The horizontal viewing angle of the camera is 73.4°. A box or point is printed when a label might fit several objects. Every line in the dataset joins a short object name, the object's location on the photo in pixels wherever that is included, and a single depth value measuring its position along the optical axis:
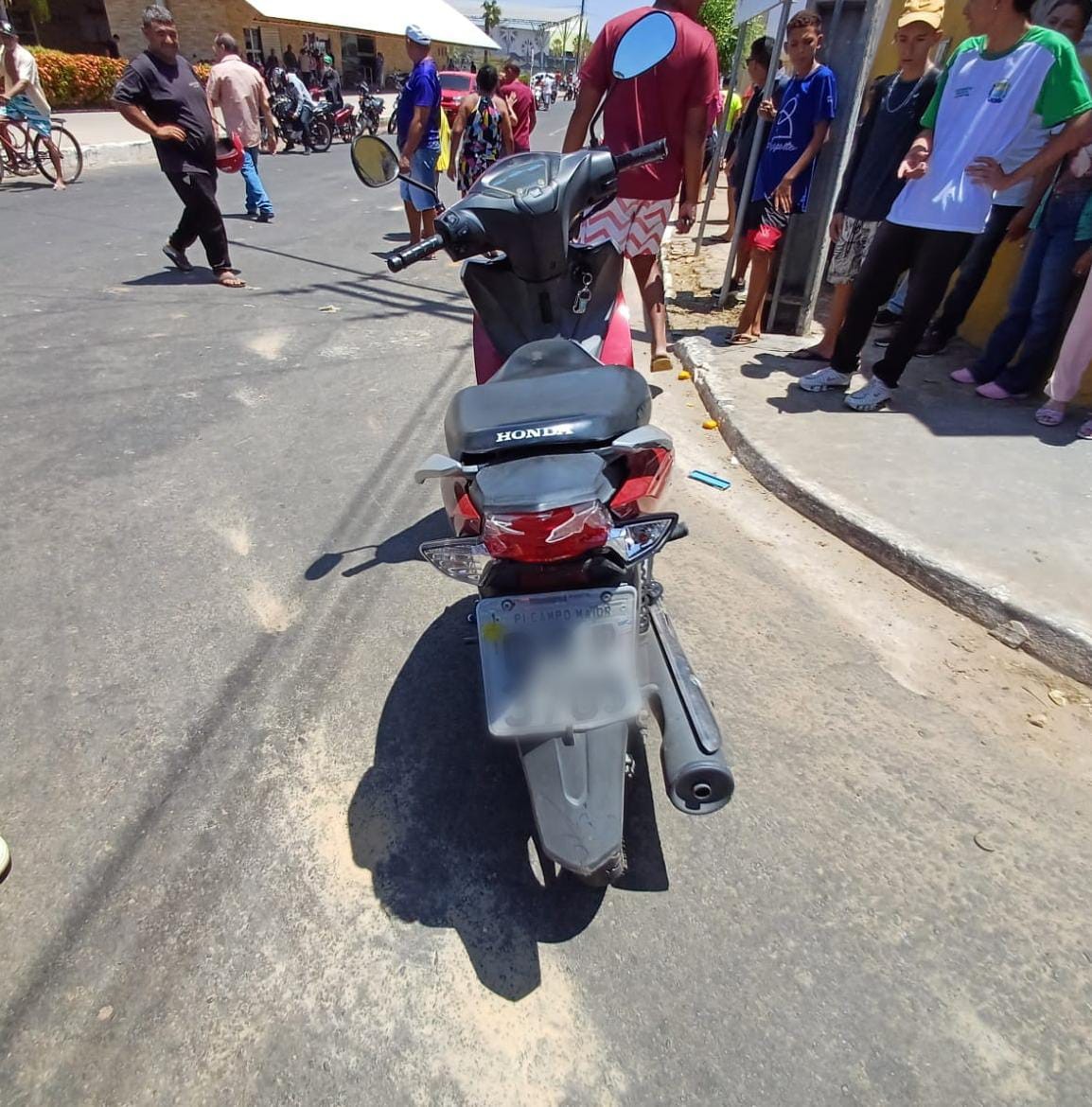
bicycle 10.34
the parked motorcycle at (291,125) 16.78
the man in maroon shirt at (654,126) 4.16
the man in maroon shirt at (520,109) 7.57
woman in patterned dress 7.04
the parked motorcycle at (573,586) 1.61
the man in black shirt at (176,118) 5.71
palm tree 70.50
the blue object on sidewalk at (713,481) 3.81
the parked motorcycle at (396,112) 7.32
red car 16.16
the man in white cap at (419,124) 7.04
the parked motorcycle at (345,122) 18.75
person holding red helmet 8.15
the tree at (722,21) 27.89
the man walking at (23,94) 9.75
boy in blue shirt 4.65
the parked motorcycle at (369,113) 20.56
